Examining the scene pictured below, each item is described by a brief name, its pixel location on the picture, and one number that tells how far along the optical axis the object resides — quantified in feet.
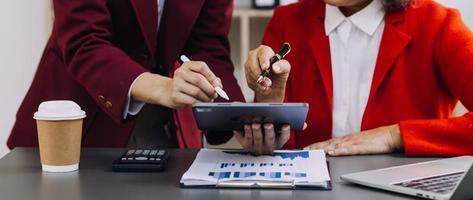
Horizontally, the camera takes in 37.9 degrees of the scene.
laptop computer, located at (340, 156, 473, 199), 3.18
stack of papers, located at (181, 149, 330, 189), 3.51
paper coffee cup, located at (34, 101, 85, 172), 3.80
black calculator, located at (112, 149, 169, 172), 3.89
